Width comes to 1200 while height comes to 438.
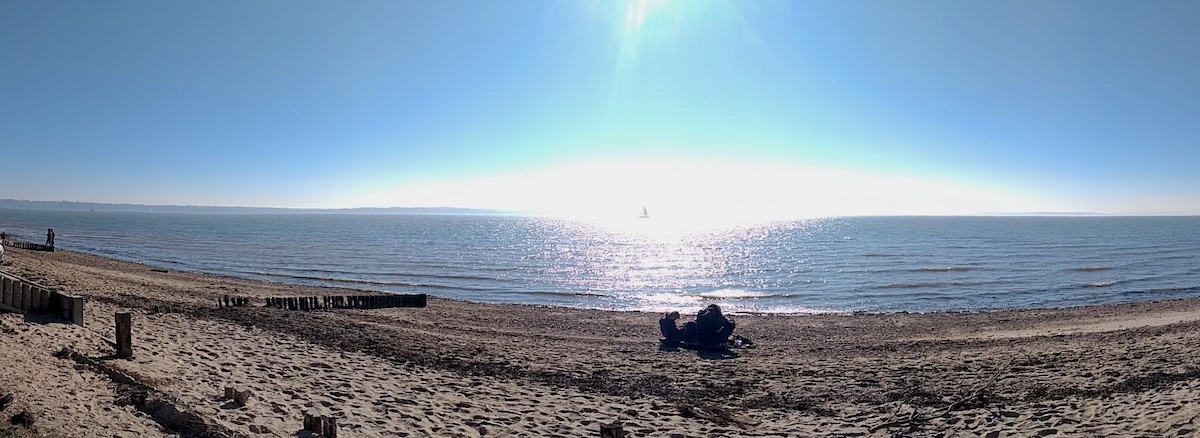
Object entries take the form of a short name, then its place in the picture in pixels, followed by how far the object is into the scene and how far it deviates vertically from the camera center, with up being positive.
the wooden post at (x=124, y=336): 11.26 -2.24
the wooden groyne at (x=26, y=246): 44.67 -2.55
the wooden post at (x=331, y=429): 8.70 -2.97
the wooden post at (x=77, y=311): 12.92 -2.06
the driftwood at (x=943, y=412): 11.05 -3.54
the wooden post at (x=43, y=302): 12.98 -1.87
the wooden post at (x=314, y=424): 8.83 -2.95
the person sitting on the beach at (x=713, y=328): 18.94 -3.33
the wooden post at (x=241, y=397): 9.63 -2.82
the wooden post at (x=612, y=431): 7.47 -2.57
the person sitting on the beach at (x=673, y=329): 19.63 -3.55
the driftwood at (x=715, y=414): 11.36 -3.66
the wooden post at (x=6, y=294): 12.84 -1.70
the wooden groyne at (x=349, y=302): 23.31 -3.55
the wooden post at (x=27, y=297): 12.81 -1.75
